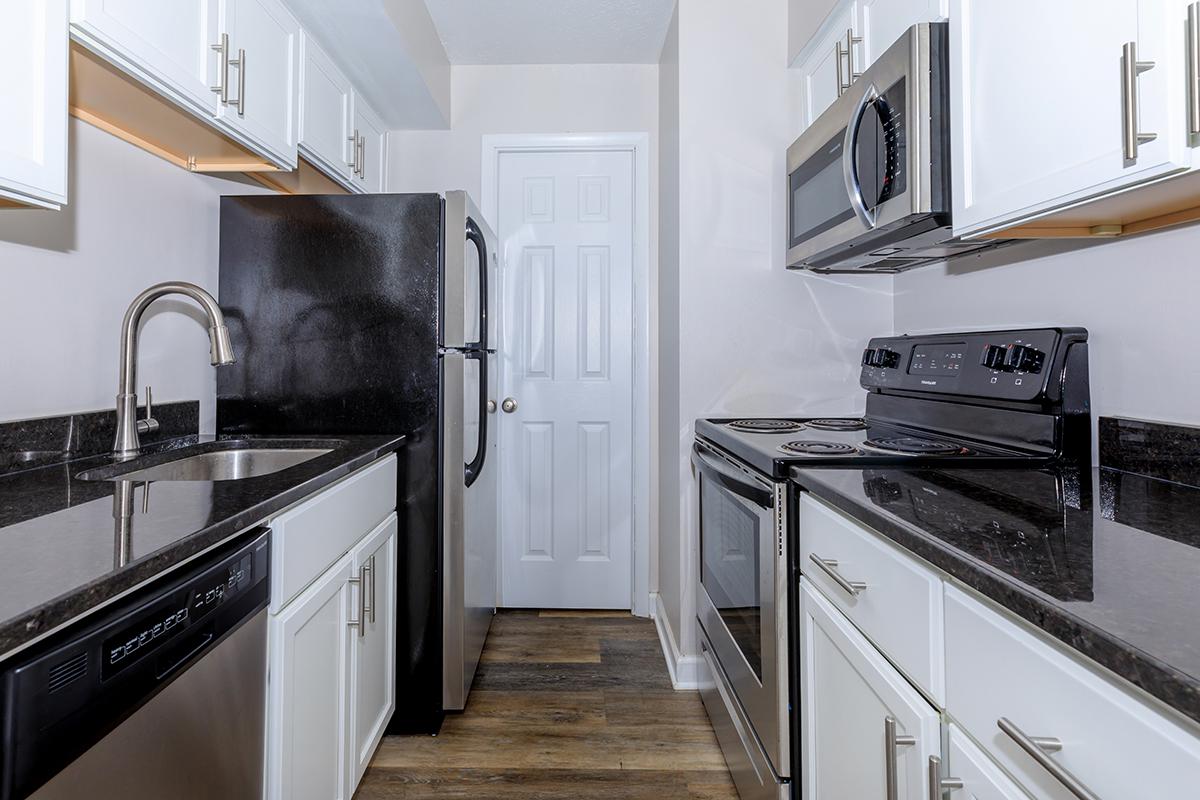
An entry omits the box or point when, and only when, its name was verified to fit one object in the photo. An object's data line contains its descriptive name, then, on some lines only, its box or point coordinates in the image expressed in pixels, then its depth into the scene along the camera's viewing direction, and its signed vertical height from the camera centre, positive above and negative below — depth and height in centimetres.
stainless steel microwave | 136 +59
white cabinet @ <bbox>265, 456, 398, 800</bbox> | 117 -52
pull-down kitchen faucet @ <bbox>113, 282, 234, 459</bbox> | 151 +14
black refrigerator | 193 +18
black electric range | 132 -2
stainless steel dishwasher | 63 -35
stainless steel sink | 159 -15
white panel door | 298 +13
